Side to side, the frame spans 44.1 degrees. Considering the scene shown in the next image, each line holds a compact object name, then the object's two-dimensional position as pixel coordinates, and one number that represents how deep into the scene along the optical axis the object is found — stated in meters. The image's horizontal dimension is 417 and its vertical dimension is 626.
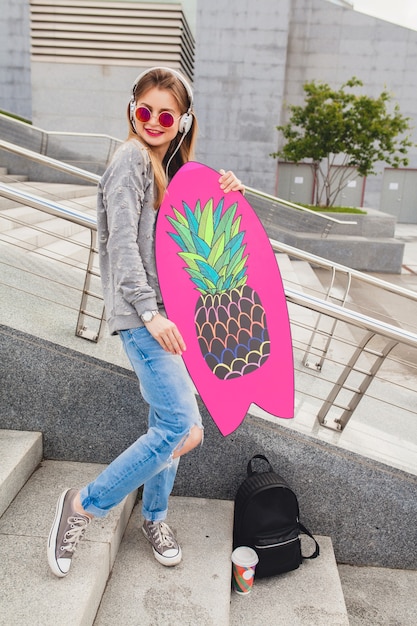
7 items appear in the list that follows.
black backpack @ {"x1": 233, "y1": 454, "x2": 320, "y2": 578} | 2.28
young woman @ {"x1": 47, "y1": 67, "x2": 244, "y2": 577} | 1.59
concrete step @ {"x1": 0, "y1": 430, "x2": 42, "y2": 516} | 2.10
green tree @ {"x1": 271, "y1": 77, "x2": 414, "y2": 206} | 10.82
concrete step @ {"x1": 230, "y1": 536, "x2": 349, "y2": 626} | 2.11
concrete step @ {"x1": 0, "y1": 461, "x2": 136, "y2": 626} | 1.65
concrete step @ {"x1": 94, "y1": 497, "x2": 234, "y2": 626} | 1.86
